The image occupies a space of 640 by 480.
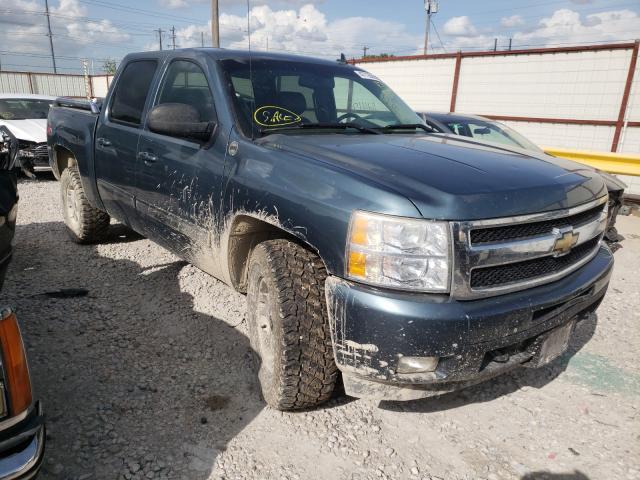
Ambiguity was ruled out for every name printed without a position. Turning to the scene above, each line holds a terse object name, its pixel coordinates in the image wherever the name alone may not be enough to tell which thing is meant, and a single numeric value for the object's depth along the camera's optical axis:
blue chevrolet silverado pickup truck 2.03
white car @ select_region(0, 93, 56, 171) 8.62
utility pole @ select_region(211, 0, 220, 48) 18.02
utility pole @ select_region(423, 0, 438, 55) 38.20
